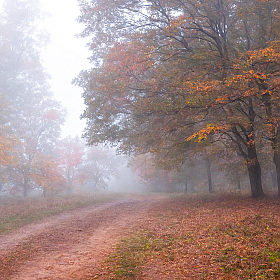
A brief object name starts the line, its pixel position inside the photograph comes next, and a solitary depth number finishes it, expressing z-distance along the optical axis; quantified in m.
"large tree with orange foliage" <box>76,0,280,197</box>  10.78
